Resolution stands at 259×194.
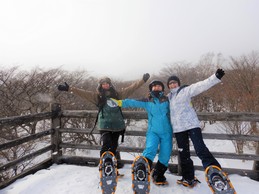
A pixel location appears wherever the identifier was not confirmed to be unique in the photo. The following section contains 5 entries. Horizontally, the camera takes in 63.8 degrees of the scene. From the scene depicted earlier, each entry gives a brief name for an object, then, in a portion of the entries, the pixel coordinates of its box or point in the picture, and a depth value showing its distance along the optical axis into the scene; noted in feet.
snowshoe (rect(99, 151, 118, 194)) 9.52
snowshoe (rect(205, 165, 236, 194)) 8.82
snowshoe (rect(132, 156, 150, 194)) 9.50
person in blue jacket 11.27
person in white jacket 10.89
